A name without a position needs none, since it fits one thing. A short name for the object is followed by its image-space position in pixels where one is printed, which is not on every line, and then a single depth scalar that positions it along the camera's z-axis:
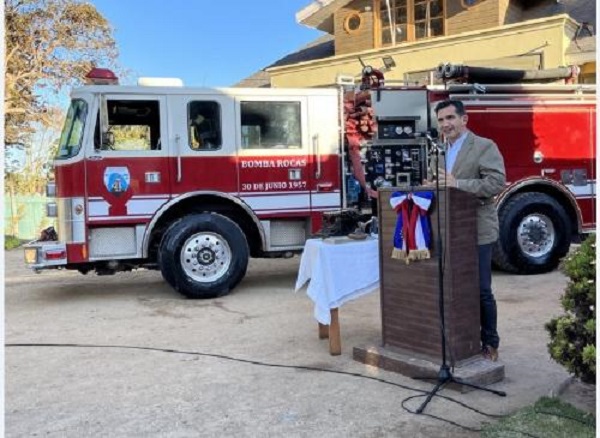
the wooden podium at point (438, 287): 4.48
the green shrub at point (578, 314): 3.65
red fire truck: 7.54
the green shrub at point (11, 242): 15.51
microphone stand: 4.29
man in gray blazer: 4.57
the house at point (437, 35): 14.56
